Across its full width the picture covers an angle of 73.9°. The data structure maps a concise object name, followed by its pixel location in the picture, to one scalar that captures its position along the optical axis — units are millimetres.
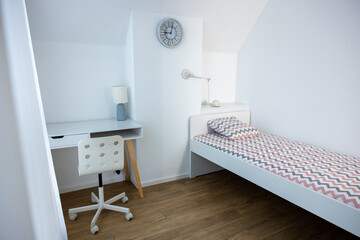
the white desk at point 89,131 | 2107
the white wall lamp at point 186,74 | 2768
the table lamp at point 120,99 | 2553
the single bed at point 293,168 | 1510
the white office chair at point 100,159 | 1942
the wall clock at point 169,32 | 2543
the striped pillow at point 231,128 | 2701
